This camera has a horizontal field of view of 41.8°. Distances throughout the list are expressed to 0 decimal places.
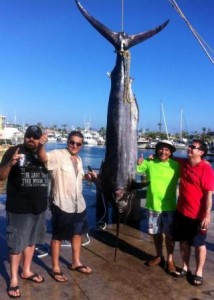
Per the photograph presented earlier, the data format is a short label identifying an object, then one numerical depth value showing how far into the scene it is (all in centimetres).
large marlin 287
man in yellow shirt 275
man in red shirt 247
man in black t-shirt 228
